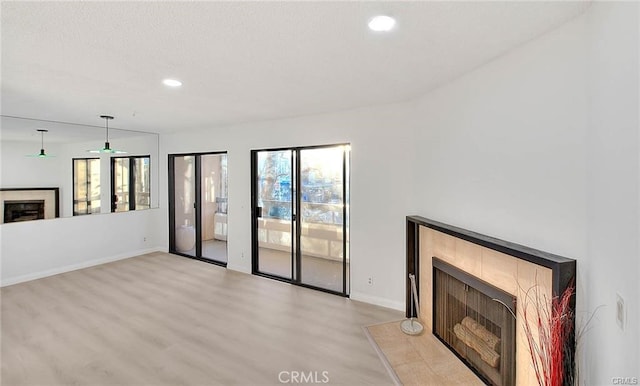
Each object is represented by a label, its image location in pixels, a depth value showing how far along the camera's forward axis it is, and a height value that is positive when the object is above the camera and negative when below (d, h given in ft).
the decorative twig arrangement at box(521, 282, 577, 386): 5.05 -2.69
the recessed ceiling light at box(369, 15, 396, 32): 5.44 +3.03
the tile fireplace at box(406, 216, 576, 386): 6.03 -2.73
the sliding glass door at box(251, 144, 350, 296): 13.57 -1.34
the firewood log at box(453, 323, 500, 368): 7.53 -4.19
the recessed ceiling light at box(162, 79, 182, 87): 8.93 +3.19
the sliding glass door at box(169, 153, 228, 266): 18.76 -1.16
